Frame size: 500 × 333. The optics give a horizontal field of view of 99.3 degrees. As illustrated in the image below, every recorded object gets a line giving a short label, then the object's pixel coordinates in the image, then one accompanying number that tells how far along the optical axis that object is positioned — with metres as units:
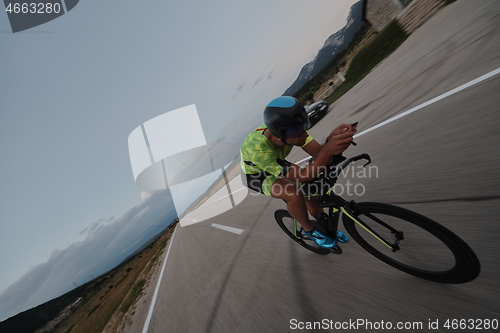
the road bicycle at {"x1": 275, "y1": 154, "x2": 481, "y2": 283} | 1.58
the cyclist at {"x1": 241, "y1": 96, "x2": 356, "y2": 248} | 1.67
